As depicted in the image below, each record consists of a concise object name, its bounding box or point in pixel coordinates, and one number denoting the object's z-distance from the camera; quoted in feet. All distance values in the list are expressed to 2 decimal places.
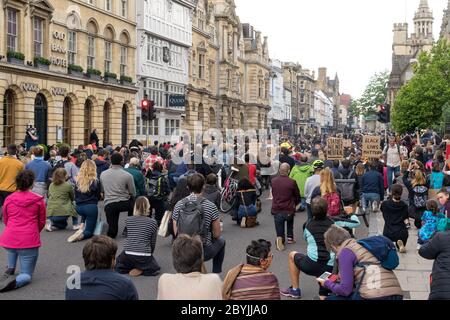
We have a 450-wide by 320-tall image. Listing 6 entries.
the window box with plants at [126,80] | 132.61
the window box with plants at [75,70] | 112.16
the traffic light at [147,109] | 79.09
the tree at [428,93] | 161.38
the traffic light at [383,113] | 78.64
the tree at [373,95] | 389.19
